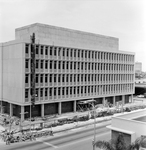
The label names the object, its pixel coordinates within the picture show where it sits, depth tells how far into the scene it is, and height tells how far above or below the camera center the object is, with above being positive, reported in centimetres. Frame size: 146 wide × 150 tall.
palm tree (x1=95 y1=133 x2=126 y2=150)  1620 -524
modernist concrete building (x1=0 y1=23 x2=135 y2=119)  4300 +90
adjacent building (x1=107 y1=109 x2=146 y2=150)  1916 -487
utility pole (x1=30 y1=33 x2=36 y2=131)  4181 +84
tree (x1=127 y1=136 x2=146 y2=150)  1535 -488
